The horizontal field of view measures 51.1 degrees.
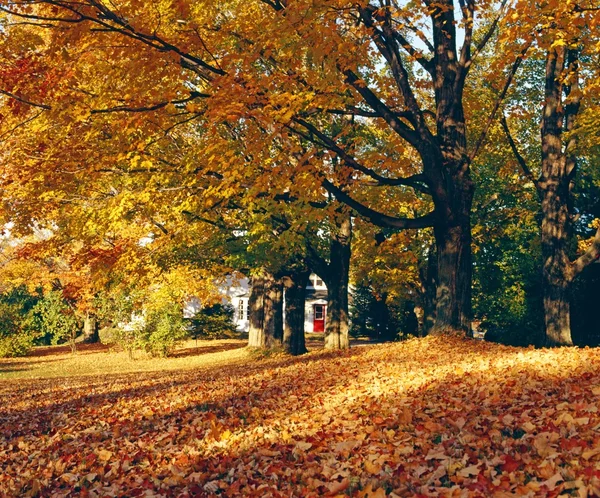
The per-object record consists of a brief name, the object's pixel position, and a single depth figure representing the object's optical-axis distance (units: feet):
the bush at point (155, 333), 105.40
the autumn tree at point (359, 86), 37.65
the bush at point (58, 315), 127.75
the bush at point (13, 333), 111.96
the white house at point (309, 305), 201.26
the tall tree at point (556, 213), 58.62
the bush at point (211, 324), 153.79
